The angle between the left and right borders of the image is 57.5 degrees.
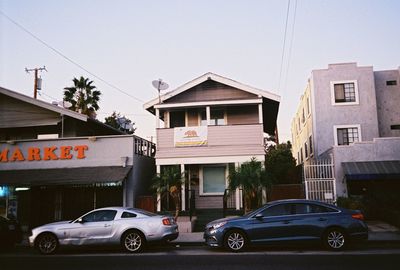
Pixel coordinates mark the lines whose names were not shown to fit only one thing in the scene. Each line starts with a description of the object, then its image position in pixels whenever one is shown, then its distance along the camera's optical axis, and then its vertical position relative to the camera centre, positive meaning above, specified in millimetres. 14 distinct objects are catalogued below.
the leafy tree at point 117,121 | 36038 +6433
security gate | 16484 -362
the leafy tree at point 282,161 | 24941 +1810
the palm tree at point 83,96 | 30234 +7238
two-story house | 17453 +2455
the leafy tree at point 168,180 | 15938 +85
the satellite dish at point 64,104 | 21350 +4669
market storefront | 17219 +491
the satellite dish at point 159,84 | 18500 +4953
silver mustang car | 11052 -1456
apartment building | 21266 +4398
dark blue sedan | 10148 -1281
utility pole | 28912 +7951
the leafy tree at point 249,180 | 14852 +29
